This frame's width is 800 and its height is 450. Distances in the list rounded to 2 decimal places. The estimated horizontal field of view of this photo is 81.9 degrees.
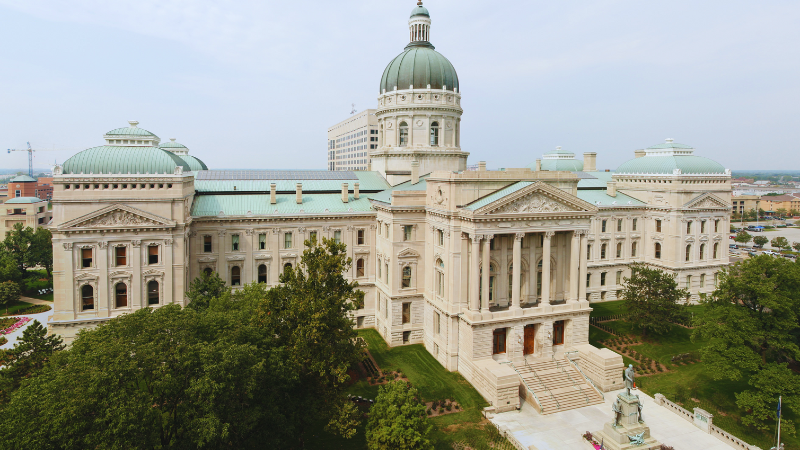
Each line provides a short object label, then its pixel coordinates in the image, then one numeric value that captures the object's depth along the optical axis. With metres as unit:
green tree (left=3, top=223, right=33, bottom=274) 71.31
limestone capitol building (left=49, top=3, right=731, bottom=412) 40.75
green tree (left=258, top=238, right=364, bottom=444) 28.70
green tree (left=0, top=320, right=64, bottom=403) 28.33
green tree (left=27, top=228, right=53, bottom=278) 72.38
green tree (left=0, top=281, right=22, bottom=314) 58.47
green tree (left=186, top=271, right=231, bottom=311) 39.59
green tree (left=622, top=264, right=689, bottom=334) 48.03
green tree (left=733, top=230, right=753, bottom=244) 109.88
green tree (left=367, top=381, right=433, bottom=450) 26.62
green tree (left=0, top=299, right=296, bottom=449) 21.14
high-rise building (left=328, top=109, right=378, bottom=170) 163.25
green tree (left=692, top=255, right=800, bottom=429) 32.09
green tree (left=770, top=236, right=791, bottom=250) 101.31
